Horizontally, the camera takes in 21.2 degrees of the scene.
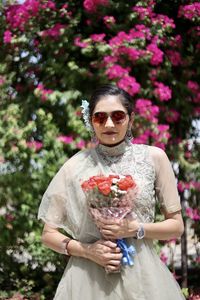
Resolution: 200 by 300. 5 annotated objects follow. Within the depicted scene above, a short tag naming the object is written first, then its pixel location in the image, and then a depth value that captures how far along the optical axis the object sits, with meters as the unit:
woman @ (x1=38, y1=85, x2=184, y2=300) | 1.74
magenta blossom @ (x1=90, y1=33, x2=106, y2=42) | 4.15
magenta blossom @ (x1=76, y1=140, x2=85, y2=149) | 4.12
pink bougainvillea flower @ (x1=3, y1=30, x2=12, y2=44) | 4.41
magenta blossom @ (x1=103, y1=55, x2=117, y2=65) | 4.09
